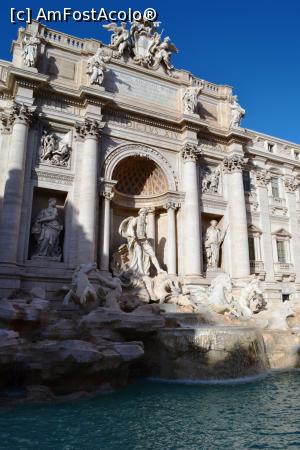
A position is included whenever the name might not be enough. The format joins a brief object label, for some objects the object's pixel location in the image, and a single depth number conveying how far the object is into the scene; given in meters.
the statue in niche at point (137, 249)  16.03
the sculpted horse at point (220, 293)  13.85
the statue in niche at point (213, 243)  18.36
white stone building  14.94
